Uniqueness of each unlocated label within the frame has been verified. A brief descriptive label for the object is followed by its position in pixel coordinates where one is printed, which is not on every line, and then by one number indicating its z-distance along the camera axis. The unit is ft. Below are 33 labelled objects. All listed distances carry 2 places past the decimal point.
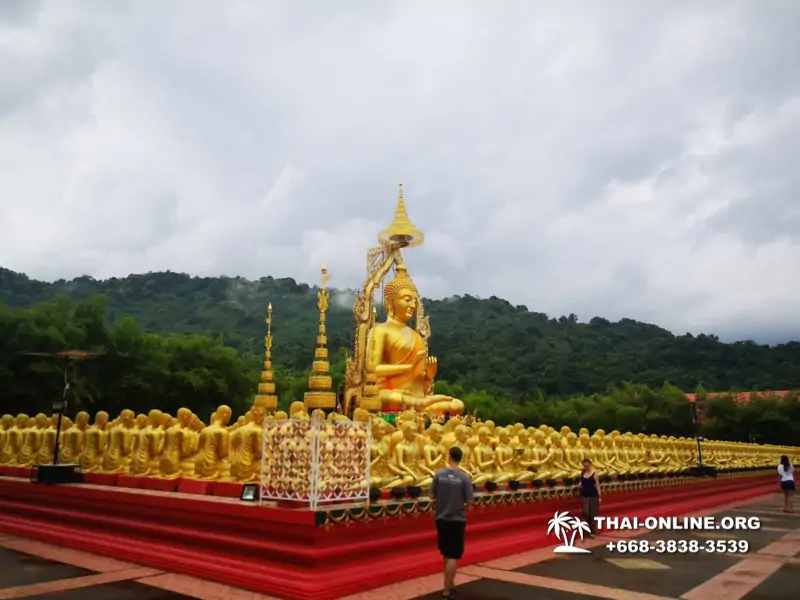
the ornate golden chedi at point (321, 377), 35.17
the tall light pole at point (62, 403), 33.22
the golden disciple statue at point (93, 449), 33.53
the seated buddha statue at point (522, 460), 31.48
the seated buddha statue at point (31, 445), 38.04
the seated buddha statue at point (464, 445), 29.84
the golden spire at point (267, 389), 37.63
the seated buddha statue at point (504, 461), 30.22
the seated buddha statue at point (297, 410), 24.56
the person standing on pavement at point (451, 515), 20.01
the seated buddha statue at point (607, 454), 40.98
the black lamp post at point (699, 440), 57.31
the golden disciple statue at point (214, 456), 27.55
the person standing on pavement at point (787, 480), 47.60
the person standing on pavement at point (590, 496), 33.22
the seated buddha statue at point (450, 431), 29.60
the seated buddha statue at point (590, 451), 39.80
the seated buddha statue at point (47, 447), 37.04
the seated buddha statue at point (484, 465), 29.12
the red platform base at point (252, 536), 20.35
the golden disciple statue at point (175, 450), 29.12
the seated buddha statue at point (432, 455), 26.76
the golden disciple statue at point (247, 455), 26.32
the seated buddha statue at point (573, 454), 37.27
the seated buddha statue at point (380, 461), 25.09
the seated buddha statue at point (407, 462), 25.40
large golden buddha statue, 57.41
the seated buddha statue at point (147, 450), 30.45
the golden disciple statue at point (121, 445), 31.99
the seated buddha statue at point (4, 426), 40.32
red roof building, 132.20
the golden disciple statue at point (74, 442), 34.65
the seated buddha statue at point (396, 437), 26.66
